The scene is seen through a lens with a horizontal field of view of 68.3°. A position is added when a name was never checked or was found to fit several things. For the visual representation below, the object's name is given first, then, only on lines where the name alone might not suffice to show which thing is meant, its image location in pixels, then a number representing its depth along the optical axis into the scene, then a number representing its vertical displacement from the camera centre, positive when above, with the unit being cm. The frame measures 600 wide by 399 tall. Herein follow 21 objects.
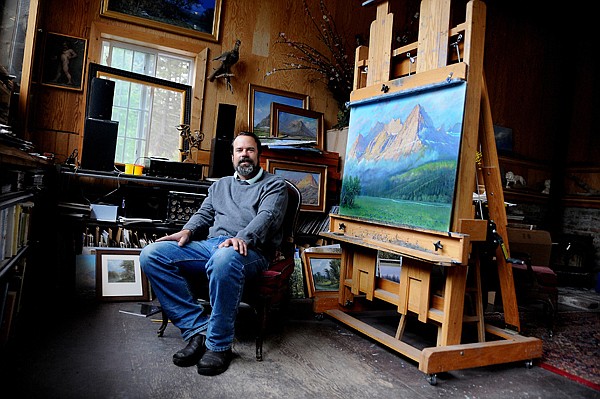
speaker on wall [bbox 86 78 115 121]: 325 +67
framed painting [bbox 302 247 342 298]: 341 -47
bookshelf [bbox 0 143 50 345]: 195 -20
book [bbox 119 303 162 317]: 279 -75
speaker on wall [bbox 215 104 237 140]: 385 +69
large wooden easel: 222 -10
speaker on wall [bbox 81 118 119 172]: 323 +34
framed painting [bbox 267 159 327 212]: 395 +28
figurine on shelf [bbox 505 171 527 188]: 600 +66
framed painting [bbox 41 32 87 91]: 357 +103
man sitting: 210 -28
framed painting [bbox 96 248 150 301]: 303 -59
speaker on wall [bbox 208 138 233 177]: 375 +36
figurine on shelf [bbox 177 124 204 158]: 393 +55
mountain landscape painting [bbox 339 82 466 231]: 227 +34
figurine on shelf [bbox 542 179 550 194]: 638 +63
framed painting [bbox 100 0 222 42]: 381 +162
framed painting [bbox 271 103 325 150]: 430 +85
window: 391 +82
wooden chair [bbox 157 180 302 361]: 225 -39
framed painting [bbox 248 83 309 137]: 434 +99
